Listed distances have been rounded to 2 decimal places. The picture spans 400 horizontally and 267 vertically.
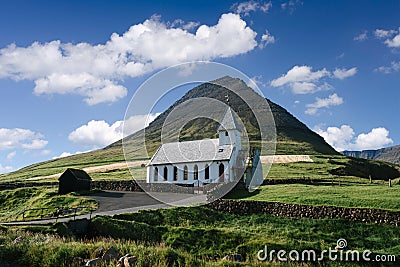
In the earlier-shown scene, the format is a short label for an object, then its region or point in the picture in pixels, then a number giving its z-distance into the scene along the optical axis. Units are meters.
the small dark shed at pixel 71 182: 43.50
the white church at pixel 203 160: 50.78
